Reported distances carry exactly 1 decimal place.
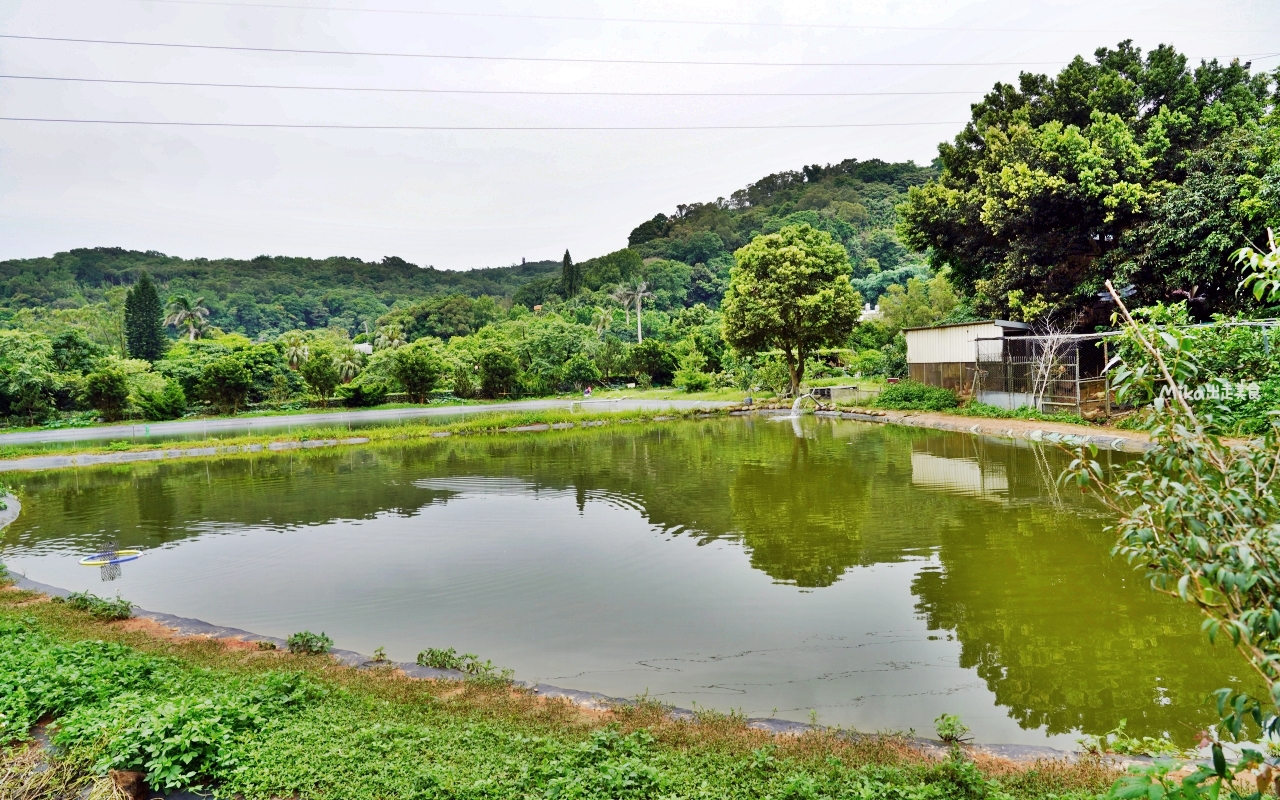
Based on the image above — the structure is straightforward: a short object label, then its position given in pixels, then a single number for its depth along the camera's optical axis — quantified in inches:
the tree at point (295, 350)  1937.7
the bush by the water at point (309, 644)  248.4
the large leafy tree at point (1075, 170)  782.5
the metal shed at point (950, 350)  887.1
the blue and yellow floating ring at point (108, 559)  397.1
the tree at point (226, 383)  1513.3
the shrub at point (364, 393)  1681.3
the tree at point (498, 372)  1744.6
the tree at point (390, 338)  2170.3
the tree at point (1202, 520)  76.2
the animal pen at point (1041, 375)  740.0
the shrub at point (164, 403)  1457.9
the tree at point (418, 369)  1680.6
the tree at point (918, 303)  1621.6
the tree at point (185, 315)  2561.5
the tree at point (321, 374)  1609.3
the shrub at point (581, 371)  1851.1
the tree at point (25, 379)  1369.3
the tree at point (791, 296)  1158.3
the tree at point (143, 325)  2026.3
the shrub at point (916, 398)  913.5
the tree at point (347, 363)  1830.7
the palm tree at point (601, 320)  2573.8
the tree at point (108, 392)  1396.4
